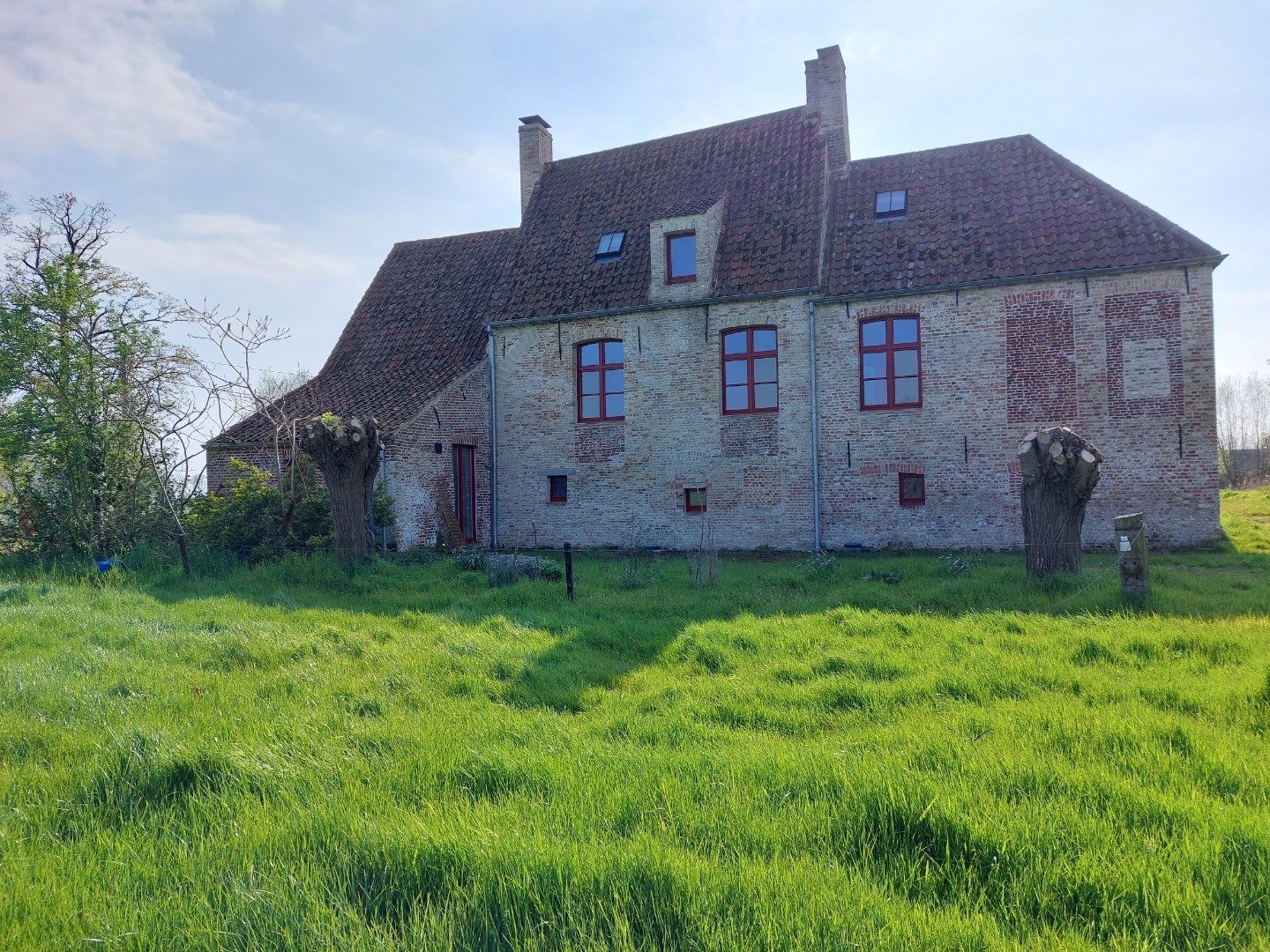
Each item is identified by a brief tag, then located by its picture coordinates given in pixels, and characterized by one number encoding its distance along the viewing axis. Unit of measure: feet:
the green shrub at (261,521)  42.70
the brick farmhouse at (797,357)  44.83
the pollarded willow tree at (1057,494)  29.50
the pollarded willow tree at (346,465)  39.11
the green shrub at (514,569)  35.91
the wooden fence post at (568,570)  30.73
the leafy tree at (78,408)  44.73
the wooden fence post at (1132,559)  24.93
